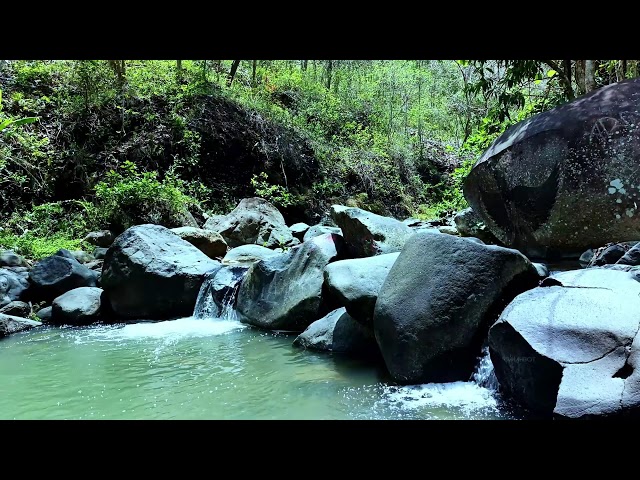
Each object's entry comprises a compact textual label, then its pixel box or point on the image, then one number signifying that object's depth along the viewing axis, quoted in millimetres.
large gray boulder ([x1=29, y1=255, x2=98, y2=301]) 6949
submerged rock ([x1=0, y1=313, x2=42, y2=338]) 5945
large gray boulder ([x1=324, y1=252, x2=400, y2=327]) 4496
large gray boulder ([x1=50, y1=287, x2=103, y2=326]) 6566
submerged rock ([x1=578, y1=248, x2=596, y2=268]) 5230
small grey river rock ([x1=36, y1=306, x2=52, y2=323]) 6578
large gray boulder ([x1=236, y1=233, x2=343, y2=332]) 5699
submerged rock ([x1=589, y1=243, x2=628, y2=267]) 4684
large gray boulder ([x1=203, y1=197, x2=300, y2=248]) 10789
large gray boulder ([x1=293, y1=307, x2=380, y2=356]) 4672
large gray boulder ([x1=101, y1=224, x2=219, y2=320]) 6762
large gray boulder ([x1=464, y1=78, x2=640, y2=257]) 4367
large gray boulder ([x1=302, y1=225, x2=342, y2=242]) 10148
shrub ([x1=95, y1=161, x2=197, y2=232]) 10594
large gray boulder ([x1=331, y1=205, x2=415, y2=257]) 6301
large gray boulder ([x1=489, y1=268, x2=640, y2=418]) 2527
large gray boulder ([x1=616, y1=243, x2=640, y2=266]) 4121
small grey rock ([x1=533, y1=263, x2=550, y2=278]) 3957
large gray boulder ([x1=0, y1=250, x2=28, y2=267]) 7594
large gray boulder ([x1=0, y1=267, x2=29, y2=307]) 6625
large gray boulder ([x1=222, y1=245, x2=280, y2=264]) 8861
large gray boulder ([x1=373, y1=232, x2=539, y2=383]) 3748
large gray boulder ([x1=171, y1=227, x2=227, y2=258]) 9133
